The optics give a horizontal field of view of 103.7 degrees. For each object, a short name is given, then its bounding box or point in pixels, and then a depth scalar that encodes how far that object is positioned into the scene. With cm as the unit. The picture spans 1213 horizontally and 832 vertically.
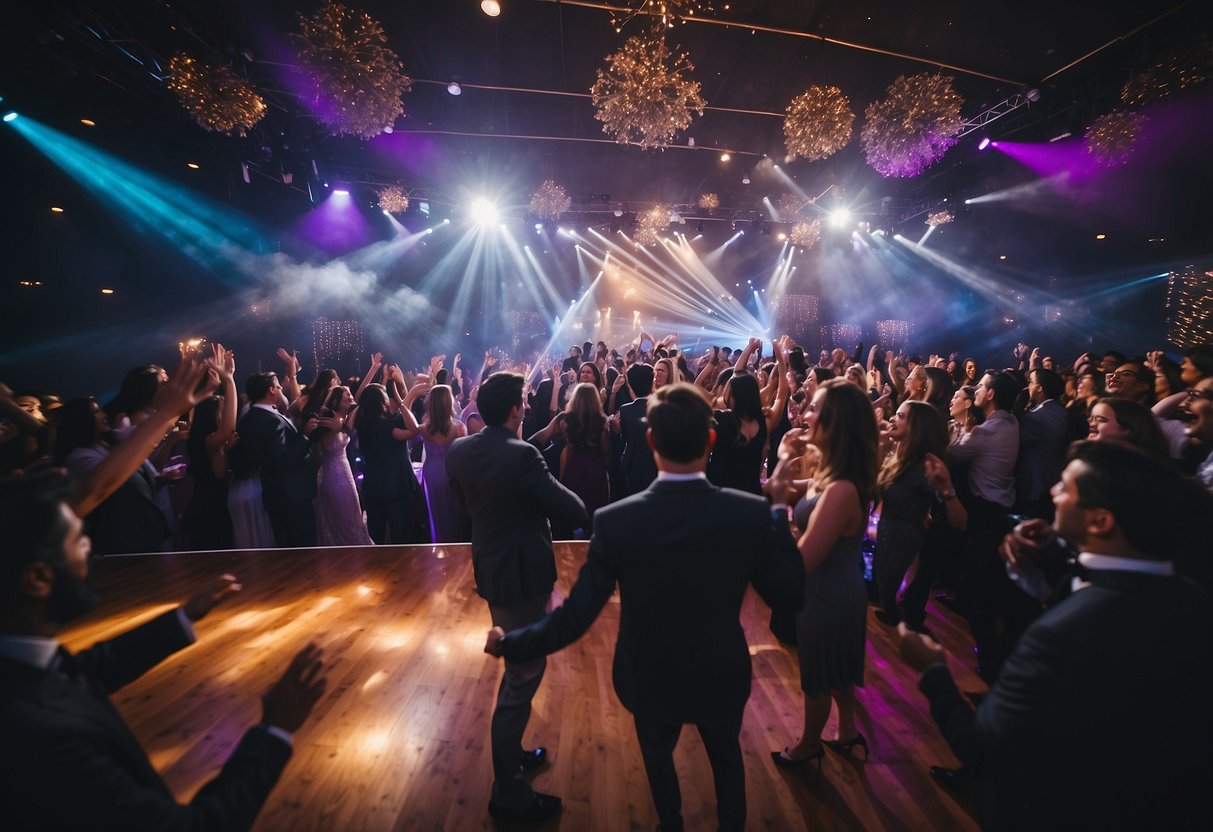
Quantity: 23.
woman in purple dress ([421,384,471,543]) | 401
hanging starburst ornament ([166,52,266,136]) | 369
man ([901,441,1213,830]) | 94
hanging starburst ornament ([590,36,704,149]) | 359
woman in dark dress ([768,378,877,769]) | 176
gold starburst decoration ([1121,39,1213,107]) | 368
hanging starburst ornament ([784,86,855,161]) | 414
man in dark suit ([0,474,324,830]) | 73
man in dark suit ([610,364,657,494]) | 364
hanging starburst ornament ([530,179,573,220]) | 819
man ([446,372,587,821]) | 187
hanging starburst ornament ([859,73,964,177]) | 429
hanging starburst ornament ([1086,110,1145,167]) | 447
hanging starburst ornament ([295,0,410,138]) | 354
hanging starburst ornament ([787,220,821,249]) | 960
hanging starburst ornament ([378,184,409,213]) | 816
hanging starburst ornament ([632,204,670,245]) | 937
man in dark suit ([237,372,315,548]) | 354
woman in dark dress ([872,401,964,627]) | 261
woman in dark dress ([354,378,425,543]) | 416
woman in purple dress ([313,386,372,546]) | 410
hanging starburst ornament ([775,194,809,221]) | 994
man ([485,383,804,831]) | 126
